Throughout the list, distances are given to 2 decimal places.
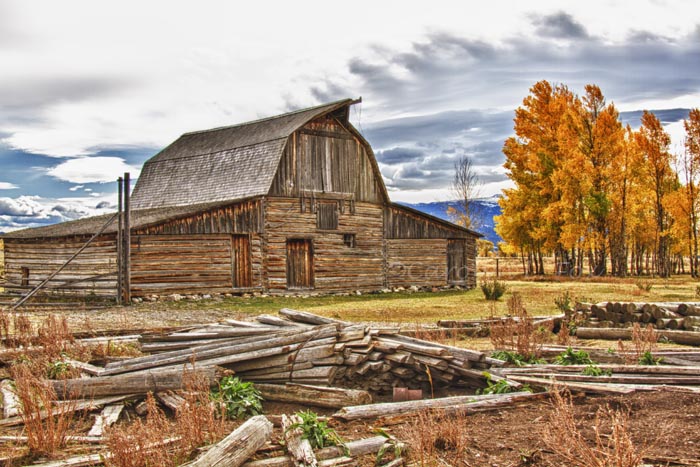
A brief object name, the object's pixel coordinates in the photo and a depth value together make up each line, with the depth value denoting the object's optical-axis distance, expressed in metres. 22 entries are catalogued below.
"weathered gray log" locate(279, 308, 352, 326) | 11.33
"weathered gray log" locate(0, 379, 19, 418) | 7.85
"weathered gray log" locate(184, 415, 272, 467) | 5.64
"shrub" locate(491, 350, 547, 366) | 10.09
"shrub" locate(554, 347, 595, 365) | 9.89
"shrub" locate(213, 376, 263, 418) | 8.12
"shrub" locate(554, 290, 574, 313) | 15.85
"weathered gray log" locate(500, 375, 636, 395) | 8.27
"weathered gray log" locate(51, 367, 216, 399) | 8.52
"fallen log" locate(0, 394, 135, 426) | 7.43
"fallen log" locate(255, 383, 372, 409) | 8.57
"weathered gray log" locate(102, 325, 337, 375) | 9.25
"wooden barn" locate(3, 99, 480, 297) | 25.02
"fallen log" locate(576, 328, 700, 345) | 13.48
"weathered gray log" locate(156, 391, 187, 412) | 8.20
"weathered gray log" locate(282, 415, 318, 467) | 5.99
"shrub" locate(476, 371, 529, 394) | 8.70
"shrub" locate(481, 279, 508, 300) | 24.30
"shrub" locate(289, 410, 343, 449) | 6.46
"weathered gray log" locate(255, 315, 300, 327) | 11.20
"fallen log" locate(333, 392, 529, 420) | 7.64
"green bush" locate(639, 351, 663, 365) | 9.84
